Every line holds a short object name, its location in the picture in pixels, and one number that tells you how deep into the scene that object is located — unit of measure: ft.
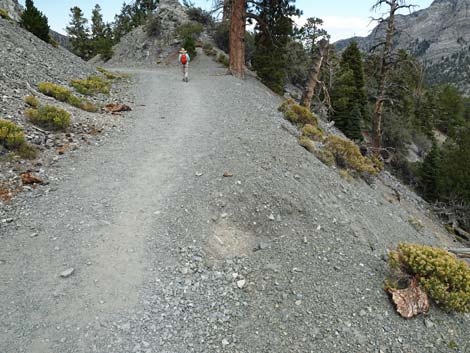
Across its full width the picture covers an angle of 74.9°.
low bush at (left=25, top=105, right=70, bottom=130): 27.52
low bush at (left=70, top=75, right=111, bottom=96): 40.33
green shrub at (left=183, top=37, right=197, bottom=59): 86.74
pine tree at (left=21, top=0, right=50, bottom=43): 57.41
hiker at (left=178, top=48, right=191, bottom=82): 57.36
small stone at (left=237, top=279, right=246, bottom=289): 15.56
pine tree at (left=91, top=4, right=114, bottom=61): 185.26
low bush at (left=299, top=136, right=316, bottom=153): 33.60
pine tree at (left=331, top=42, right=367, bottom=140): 90.27
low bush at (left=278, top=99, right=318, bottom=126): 43.34
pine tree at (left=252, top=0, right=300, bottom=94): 66.33
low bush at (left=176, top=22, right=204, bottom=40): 97.45
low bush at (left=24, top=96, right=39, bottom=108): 29.57
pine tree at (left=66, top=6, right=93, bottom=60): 168.45
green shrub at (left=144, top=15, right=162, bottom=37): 103.27
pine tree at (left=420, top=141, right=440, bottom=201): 77.77
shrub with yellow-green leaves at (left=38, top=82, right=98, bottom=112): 34.45
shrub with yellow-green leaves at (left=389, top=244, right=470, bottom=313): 15.74
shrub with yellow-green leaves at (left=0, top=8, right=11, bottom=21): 52.94
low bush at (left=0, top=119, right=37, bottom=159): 23.21
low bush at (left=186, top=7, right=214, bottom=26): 111.86
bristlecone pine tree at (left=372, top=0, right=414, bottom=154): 49.16
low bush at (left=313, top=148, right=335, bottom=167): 32.91
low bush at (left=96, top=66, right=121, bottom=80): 54.85
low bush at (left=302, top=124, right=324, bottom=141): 38.29
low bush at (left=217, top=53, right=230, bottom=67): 82.71
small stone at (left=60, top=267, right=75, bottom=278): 14.69
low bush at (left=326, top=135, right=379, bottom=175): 35.86
